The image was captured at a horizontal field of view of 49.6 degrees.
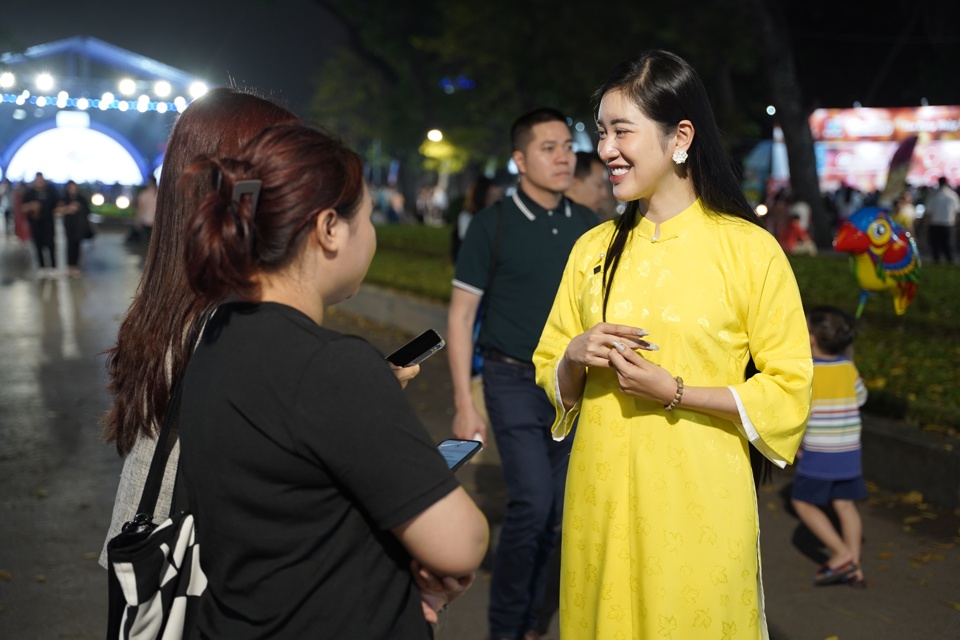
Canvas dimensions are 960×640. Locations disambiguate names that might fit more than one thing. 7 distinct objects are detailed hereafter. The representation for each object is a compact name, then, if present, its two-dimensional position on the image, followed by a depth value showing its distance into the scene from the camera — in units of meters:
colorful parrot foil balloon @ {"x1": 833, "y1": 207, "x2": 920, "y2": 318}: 5.42
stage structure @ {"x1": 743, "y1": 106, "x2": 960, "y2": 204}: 37.69
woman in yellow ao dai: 2.69
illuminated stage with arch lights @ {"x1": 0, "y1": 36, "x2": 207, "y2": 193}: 52.22
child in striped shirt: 5.23
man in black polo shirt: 4.27
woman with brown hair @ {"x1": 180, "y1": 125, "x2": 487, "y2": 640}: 1.71
